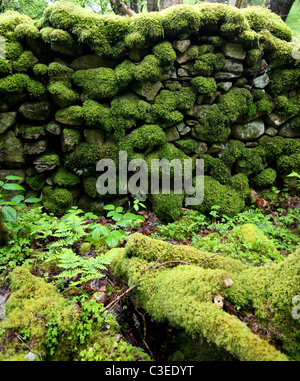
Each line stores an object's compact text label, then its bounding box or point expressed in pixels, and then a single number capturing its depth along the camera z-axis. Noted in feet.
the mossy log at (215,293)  4.35
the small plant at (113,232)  6.72
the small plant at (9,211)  7.58
